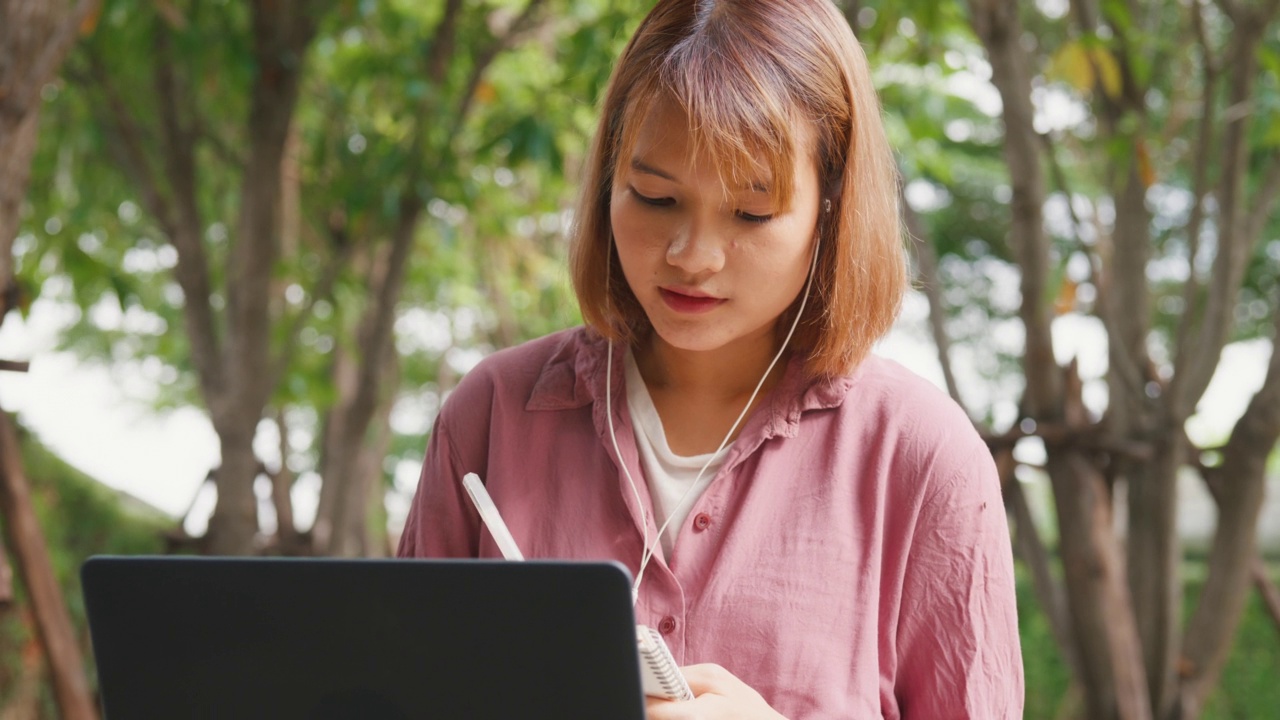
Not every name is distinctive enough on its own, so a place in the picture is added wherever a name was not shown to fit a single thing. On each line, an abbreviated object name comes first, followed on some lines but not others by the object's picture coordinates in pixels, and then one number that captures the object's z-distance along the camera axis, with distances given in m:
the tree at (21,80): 2.19
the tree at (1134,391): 2.75
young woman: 1.25
